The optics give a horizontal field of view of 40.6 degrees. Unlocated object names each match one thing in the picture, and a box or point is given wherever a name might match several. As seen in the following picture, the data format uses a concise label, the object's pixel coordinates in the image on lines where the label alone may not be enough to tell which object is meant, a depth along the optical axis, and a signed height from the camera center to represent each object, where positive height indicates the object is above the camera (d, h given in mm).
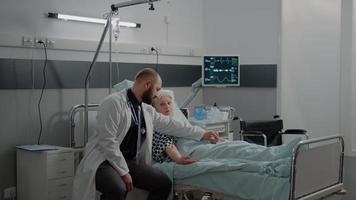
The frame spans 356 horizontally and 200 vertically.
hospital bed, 3078 -711
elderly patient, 3673 -551
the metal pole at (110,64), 4544 +104
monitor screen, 5348 +58
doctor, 3400 -561
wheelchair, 4844 -574
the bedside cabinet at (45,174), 3801 -807
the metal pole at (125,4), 4064 +607
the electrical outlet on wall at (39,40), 4262 +301
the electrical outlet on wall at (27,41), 4159 +286
